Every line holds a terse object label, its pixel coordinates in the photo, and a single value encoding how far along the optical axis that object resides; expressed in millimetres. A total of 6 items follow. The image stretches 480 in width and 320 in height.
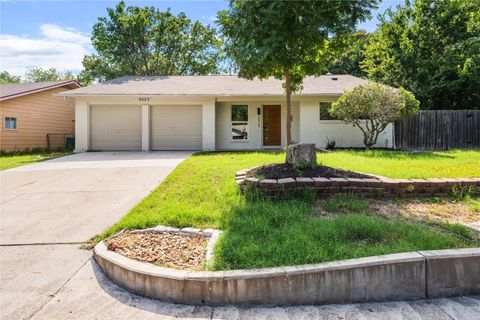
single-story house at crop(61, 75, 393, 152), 13555
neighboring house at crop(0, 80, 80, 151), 15039
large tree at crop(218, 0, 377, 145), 4734
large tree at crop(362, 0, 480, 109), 16375
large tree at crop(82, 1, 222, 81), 26188
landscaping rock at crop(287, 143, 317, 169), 5199
